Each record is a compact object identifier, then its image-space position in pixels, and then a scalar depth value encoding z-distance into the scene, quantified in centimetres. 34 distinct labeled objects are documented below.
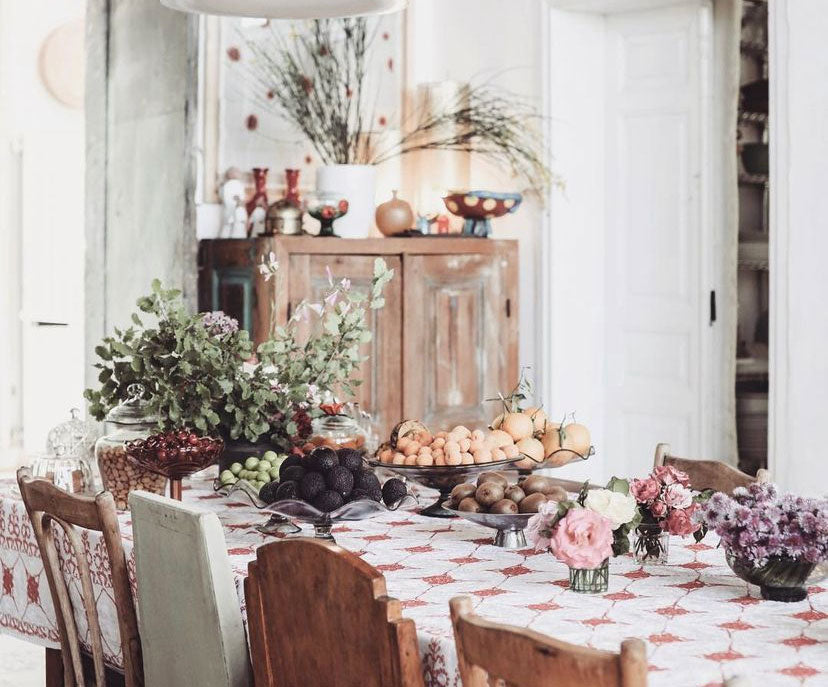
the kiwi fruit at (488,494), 263
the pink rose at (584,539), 224
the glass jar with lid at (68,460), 304
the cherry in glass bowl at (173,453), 288
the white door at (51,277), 737
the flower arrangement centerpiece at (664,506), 246
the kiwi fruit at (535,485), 268
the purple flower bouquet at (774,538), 217
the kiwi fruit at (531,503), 262
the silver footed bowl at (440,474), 290
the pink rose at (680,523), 246
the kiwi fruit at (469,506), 263
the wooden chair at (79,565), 250
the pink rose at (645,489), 246
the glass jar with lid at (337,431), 324
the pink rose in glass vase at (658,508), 247
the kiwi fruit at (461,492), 270
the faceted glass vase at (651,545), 249
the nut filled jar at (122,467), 305
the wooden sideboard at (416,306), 522
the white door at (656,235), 541
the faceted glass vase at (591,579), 230
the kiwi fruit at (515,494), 265
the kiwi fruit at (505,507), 261
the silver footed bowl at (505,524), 260
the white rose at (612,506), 228
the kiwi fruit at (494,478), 271
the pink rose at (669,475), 248
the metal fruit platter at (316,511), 259
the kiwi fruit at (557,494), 252
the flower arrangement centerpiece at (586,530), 224
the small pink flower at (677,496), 246
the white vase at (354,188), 561
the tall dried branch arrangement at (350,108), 575
